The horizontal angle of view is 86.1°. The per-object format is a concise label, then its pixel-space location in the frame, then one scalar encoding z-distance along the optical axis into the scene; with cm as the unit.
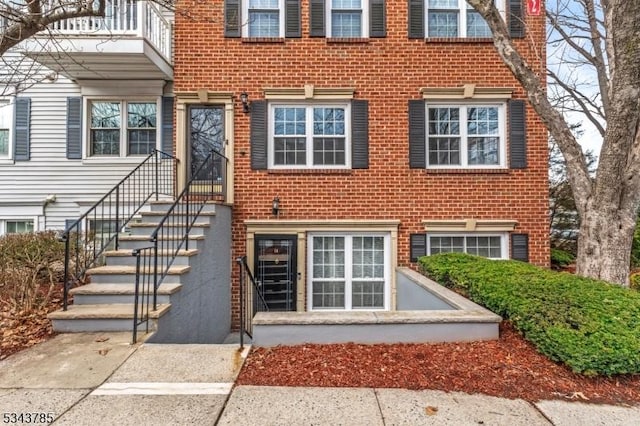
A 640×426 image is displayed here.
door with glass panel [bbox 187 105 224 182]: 716
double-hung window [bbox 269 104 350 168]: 713
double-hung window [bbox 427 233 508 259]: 712
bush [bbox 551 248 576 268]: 895
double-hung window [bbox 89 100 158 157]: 778
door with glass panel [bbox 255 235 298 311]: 695
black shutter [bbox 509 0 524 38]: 711
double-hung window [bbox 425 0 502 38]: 716
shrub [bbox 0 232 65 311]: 471
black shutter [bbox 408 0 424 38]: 710
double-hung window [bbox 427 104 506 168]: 716
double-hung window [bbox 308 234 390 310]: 702
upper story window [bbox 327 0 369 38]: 718
